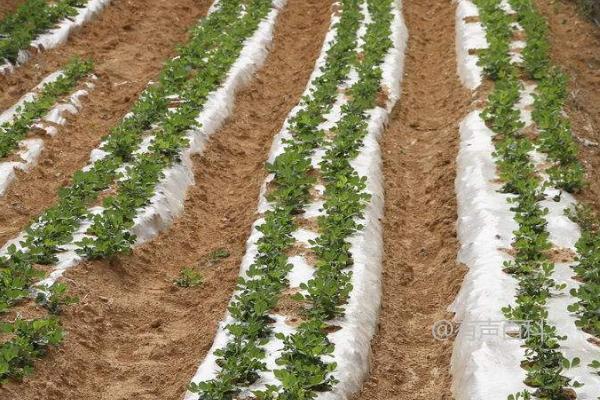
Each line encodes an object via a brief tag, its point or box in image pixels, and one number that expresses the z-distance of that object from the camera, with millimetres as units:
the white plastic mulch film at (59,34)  30303
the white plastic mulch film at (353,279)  14945
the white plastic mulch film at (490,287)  14484
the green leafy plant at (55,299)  16187
